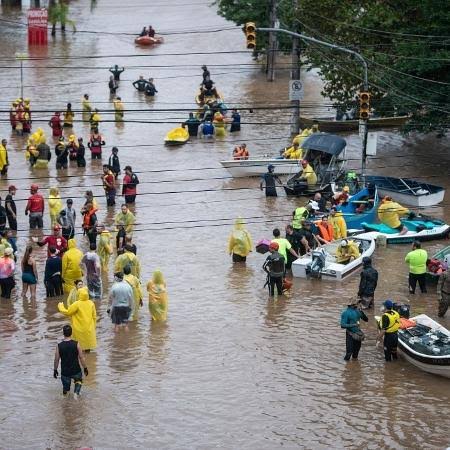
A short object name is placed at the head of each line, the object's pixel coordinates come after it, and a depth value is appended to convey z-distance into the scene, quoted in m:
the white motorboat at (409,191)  37.12
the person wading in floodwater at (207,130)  46.25
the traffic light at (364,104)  34.06
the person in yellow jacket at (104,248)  29.94
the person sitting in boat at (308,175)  38.38
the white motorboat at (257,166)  40.00
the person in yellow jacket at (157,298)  26.42
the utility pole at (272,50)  53.67
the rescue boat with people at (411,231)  33.31
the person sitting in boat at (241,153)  40.78
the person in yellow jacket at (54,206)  33.66
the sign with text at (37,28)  66.50
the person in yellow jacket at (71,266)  28.08
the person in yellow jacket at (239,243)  31.09
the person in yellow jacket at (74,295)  24.70
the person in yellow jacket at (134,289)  26.22
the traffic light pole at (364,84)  33.35
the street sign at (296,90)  43.69
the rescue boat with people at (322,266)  30.12
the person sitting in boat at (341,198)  35.44
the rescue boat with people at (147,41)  67.62
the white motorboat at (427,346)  23.78
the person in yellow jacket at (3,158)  39.81
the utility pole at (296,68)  44.88
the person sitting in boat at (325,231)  32.19
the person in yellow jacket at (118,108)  47.88
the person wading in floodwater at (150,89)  53.91
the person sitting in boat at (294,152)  40.56
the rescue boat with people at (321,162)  38.38
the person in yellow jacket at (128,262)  27.69
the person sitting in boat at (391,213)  33.94
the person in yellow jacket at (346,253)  30.88
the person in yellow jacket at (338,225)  32.56
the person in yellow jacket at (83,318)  24.09
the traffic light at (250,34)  30.09
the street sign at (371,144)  39.03
